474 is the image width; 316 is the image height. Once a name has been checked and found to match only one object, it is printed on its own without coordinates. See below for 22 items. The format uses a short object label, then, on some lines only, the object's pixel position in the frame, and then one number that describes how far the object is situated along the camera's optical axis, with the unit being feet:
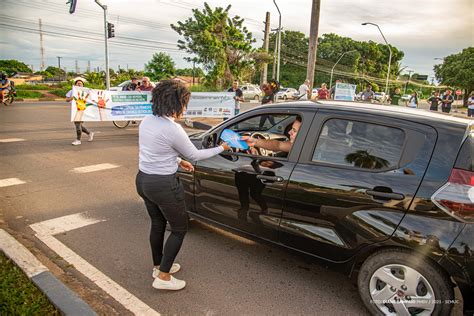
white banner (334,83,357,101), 57.11
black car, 7.41
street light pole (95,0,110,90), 66.03
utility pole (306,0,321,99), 40.06
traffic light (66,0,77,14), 54.29
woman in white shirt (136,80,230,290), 8.52
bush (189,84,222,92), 73.41
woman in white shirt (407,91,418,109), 55.83
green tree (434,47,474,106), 149.83
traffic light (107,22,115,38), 67.97
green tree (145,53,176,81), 114.32
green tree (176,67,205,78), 217.13
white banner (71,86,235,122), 33.09
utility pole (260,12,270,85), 80.07
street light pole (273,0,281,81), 63.80
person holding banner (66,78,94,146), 29.84
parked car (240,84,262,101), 112.97
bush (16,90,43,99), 80.27
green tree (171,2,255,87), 81.00
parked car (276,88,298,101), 120.42
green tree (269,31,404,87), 223.51
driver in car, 11.31
